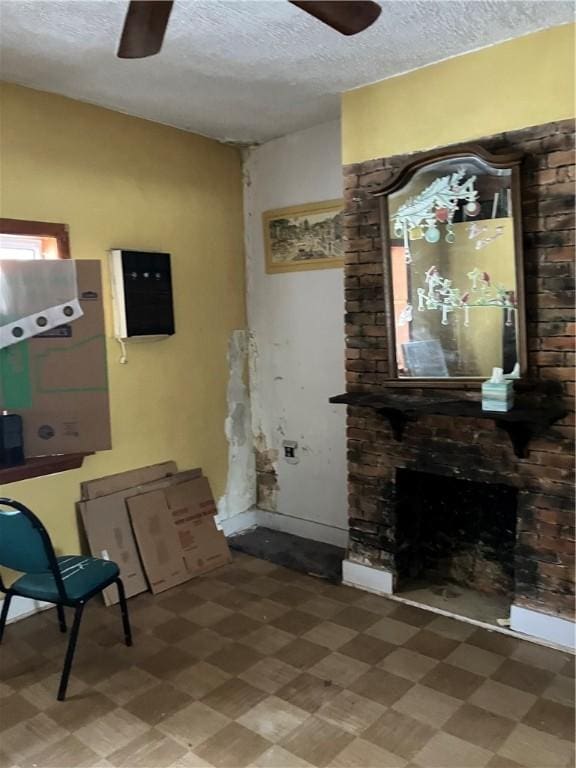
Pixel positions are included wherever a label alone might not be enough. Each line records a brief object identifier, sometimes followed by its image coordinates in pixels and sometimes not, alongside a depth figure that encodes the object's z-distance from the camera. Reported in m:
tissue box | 2.52
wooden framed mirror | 2.61
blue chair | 2.35
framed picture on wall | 3.64
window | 2.97
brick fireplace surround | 2.54
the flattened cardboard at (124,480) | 3.30
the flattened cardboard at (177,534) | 3.37
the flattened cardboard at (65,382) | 2.98
